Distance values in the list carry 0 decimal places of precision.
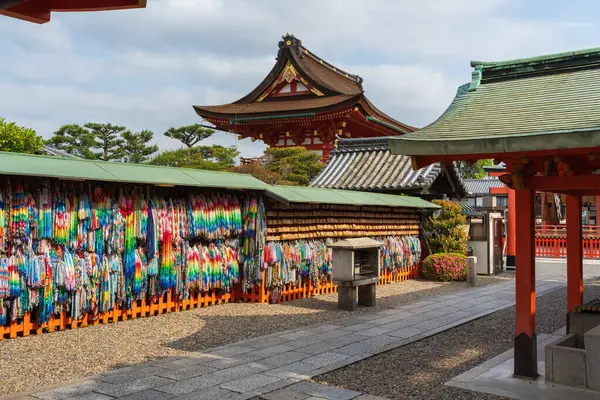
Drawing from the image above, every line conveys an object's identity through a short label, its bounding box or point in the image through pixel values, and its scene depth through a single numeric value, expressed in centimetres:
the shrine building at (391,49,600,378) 577
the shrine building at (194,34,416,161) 2559
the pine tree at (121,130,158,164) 4431
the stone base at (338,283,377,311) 1086
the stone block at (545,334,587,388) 587
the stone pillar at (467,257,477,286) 1530
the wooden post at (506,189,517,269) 2109
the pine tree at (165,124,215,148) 4488
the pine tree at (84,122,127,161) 4497
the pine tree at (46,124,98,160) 4500
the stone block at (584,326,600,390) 576
